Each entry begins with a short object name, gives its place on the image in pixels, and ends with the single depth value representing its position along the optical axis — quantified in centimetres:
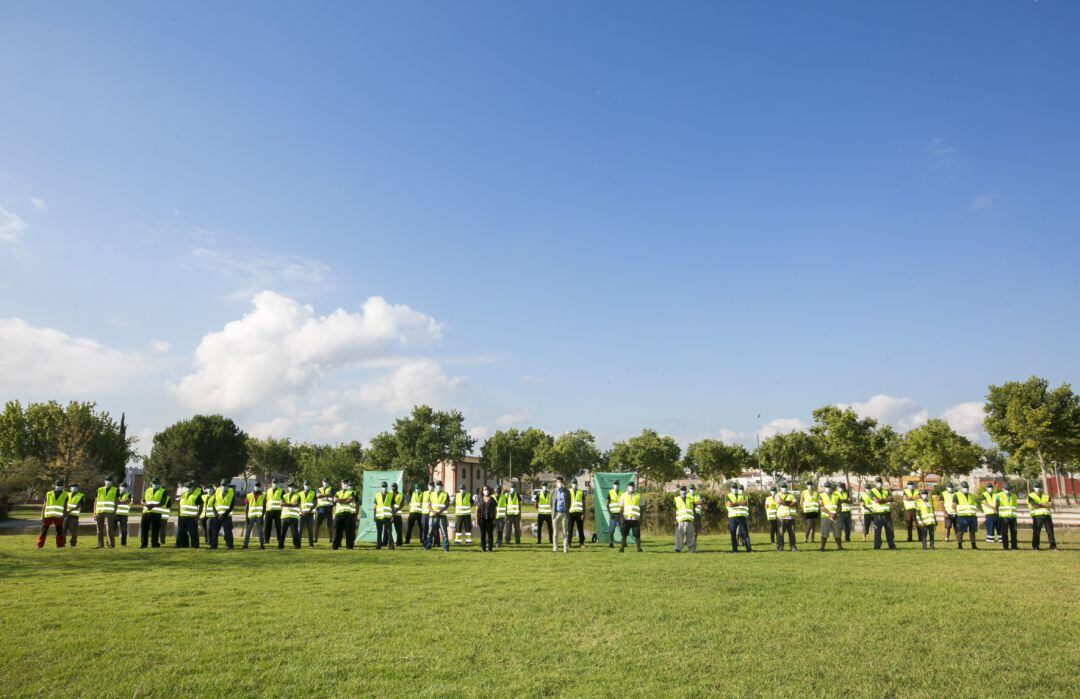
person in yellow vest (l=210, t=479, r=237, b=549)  1955
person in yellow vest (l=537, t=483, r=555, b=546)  2181
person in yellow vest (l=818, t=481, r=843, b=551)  1919
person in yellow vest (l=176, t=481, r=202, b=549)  1945
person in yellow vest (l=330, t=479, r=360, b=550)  1998
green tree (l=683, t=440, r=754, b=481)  7206
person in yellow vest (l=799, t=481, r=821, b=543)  1995
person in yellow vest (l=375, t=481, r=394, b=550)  2048
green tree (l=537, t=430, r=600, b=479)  9475
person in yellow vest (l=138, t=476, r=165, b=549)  1944
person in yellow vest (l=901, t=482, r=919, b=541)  2130
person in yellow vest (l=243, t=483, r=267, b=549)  2117
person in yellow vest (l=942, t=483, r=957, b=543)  2058
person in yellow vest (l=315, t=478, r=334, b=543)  2189
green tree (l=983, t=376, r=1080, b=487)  4550
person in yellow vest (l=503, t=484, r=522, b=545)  2303
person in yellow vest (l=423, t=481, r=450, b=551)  1984
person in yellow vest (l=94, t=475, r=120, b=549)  1945
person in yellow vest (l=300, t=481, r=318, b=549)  2092
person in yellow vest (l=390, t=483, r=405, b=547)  2056
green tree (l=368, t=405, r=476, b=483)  8581
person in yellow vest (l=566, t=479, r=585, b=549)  2047
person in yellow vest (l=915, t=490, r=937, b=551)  1984
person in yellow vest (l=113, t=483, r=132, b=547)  2012
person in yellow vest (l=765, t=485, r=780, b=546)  1975
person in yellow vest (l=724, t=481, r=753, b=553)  1853
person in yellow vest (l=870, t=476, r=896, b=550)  1950
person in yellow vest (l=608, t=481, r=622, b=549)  2042
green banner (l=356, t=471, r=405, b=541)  2373
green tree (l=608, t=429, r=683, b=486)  7988
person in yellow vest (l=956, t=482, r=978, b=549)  1975
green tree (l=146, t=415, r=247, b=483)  7844
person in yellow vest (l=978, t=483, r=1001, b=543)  1995
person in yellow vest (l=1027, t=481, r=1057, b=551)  1873
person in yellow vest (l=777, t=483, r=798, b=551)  1905
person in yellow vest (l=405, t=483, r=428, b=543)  2055
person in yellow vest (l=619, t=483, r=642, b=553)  1911
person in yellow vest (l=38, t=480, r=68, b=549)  1922
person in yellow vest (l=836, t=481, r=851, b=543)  1961
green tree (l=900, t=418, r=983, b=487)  6000
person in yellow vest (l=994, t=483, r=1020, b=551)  1914
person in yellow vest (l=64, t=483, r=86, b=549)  1962
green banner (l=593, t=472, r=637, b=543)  2420
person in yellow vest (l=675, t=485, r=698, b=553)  1861
